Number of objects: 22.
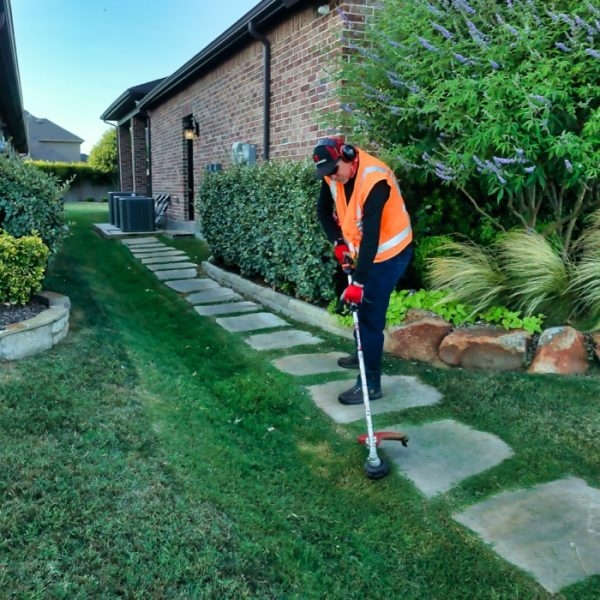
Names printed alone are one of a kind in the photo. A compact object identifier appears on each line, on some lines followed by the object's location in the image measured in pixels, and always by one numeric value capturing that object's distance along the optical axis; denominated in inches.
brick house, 233.9
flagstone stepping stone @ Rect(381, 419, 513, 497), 102.5
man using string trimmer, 122.7
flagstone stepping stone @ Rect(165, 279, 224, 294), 268.5
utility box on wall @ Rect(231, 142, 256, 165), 314.8
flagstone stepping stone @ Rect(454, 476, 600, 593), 77.8
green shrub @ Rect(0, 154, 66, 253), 186.1
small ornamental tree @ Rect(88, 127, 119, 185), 1121.4
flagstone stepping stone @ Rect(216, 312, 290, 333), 203.5
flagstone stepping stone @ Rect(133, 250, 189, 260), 363.7
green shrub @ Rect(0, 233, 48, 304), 165.5
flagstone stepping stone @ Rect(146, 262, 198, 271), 321.7
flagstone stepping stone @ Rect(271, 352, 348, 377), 157.6
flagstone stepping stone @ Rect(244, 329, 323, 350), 181.3
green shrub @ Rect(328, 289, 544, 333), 159.8
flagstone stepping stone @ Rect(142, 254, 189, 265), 340.8
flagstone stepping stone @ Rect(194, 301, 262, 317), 225.6
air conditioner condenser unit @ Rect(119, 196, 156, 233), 468.8
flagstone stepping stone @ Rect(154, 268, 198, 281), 297.6
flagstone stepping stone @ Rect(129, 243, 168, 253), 389.4
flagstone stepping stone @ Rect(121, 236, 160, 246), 422.3
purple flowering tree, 144.4
